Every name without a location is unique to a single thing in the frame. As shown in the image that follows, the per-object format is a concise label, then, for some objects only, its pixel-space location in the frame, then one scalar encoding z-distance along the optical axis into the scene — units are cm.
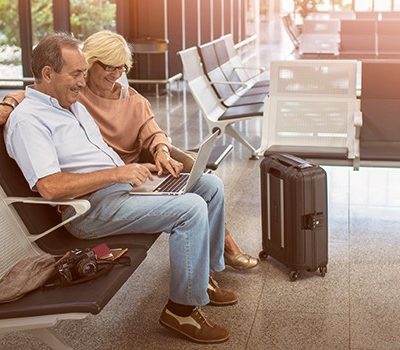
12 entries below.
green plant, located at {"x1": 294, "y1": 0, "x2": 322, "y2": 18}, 2491
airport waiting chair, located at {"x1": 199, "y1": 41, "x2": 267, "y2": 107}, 741
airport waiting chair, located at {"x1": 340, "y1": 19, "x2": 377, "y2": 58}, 1164
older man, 307
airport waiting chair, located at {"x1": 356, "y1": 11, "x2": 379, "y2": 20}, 1644
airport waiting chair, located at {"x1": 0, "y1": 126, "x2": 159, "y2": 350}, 258
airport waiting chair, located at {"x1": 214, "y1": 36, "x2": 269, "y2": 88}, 818
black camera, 275
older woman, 356
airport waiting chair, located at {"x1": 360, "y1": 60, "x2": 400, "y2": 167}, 540
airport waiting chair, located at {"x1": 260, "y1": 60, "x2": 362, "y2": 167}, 546
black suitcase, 393
